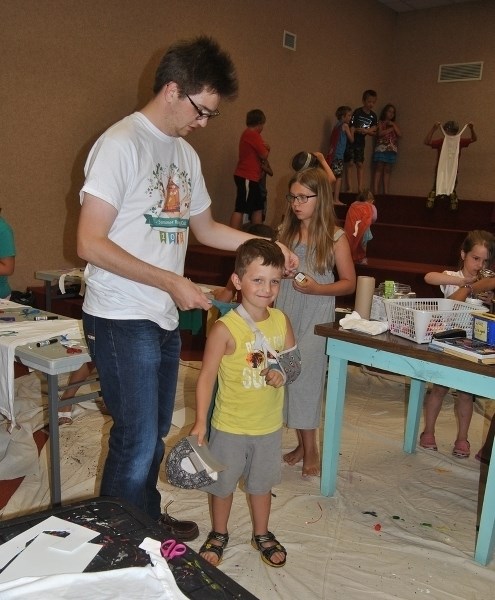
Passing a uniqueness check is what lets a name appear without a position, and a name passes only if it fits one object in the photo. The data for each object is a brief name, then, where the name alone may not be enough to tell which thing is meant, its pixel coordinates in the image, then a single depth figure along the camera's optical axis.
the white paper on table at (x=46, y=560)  1.03
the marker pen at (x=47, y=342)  2.50
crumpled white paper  2.42
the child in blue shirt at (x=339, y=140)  8.28
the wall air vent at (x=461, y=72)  9.05
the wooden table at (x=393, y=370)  2.13
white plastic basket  2.31
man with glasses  1.54
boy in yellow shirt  1.99
